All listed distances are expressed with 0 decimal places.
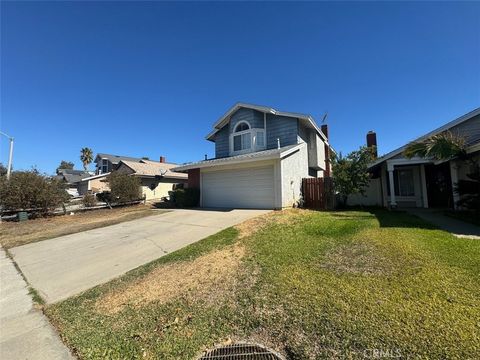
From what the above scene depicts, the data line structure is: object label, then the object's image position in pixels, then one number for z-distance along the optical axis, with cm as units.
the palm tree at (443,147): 948
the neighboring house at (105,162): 3222
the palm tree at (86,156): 5919
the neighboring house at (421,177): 1134
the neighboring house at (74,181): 3562
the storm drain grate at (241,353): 264
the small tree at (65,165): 7626
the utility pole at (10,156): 2020
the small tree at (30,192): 1475
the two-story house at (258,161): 1281
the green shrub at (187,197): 1585
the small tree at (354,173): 1375
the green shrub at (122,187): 1898
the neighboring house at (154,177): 2475
